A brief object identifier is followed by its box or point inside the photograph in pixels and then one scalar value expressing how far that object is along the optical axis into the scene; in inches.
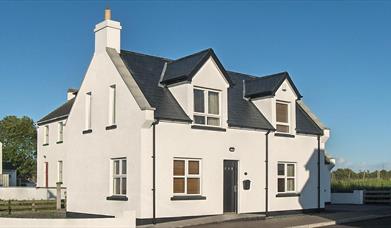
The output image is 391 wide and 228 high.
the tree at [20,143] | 2920.8
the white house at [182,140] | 814.5
